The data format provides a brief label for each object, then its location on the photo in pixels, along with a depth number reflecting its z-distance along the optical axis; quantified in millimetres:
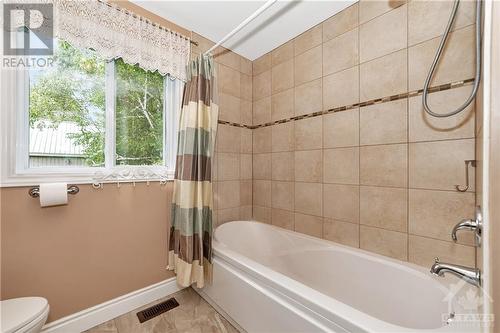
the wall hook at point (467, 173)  1124
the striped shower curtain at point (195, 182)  1581
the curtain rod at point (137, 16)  1437
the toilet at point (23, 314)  897
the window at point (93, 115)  1286
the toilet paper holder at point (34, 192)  1199
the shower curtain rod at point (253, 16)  1242
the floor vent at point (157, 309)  1503
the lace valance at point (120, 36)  1289
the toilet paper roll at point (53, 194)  1188
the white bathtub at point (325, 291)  923
